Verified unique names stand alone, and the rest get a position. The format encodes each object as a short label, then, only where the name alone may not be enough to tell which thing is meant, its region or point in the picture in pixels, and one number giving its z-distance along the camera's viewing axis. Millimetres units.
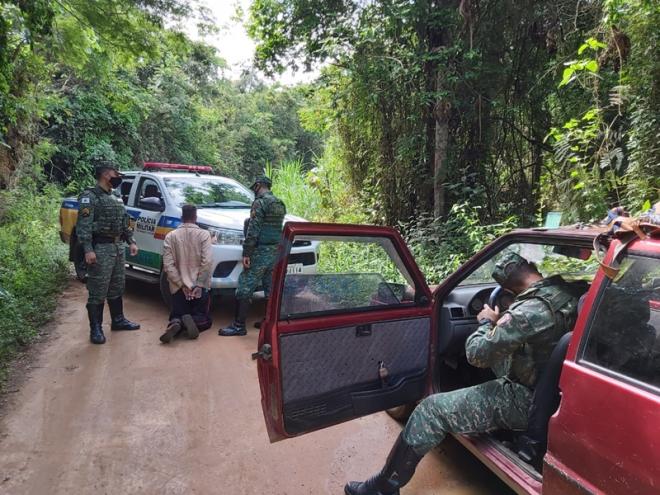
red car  1598
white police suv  5180
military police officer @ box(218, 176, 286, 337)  4789
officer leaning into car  2109
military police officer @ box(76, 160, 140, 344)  4496
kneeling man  4746
